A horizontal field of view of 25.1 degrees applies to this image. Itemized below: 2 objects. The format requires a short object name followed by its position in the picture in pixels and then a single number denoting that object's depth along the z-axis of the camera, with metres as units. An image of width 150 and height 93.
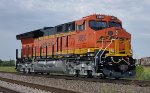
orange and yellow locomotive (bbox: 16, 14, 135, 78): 19.05
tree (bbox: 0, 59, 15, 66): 82.54
